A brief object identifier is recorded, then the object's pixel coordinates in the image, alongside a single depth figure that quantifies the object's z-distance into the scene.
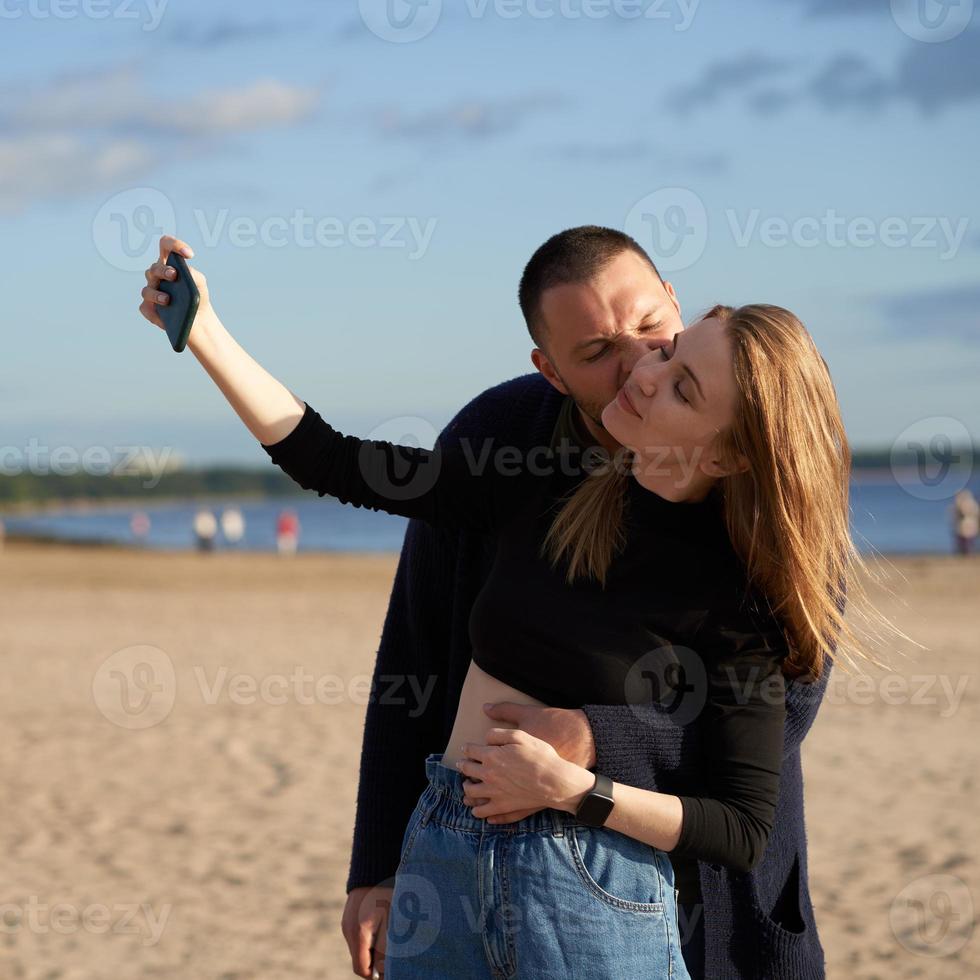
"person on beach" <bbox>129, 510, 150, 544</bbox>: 60.87
